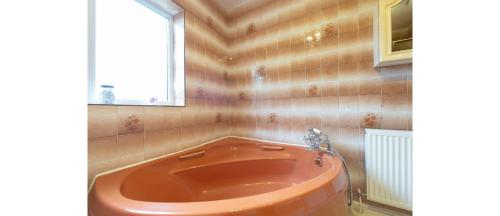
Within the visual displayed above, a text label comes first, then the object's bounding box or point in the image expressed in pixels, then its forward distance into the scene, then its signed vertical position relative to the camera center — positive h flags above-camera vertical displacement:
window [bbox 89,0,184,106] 0.90 +0.38
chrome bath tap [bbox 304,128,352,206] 1.13 -0.28
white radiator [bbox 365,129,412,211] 0.99 -0.39
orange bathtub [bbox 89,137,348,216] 0.54 -0.39
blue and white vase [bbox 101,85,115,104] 0.88 +0.08
